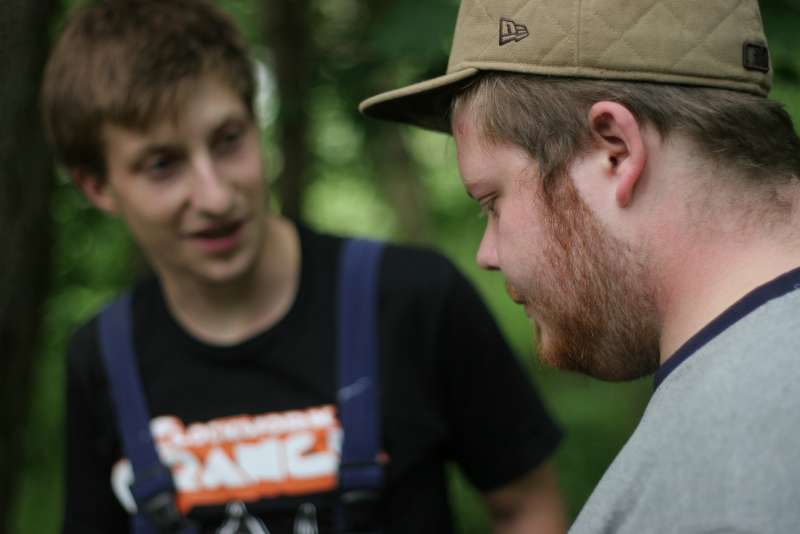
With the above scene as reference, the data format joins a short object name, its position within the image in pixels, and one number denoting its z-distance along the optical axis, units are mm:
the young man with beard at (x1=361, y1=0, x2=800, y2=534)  1267
